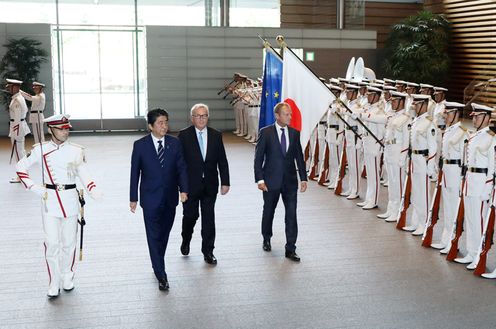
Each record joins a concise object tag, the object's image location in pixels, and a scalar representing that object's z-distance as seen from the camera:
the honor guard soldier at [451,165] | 6.90
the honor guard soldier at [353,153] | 9.94
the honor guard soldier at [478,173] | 6.32
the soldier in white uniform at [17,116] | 11.28
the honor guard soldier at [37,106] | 12.55
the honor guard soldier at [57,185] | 5.49
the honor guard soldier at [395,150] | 8.40
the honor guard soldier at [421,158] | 7.66
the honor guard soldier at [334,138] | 10.52
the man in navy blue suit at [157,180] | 5.71
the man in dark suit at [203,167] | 6.44
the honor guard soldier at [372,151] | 9.24
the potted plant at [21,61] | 16.66
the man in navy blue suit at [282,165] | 6.75
